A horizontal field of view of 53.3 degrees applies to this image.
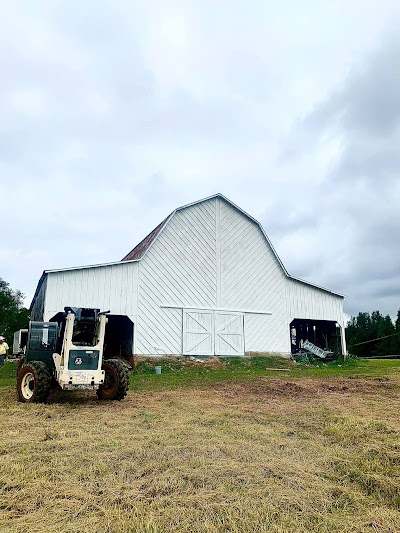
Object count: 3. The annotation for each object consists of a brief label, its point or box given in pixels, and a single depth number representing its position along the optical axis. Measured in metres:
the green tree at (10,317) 58.28
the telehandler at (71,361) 7.93
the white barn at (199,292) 17.27
